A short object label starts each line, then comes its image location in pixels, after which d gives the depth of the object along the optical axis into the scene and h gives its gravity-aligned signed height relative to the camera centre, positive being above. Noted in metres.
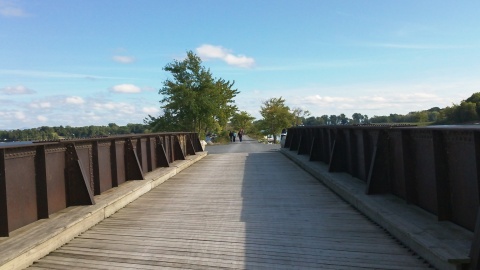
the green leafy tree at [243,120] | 83.21 +3.16
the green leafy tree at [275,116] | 72.25 +3.11
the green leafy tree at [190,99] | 44.34 +4.18
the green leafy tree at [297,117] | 74.84 +2.93
